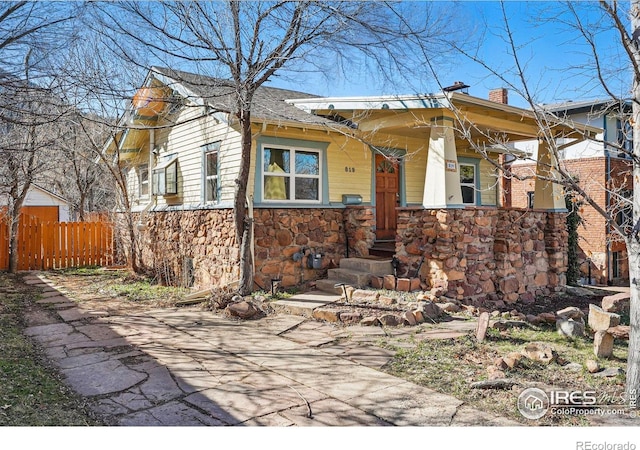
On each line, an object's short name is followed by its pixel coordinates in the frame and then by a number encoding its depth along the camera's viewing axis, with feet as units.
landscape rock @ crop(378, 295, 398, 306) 22.04
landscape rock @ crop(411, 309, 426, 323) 19.72
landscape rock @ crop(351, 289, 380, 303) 22.86
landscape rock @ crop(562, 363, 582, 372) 13.96
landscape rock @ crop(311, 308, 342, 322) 20.57
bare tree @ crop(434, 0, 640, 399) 11.48
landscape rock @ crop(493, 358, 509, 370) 13.69
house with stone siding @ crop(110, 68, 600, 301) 25.32
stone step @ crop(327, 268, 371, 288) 26.09
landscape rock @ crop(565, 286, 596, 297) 32.27
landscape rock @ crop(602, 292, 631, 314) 25.61
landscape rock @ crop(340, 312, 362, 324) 20.08
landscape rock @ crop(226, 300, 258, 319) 21.84
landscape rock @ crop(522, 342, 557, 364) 14.66
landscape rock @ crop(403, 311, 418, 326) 19.26
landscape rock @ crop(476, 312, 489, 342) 17.13
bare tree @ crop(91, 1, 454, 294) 22.16
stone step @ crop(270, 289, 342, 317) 22.33
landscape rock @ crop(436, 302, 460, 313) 21.40
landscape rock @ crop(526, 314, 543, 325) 20.79
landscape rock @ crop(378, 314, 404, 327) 19.27
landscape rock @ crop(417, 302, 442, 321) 20.07
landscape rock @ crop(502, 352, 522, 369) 13.74
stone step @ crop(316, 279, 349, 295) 25.43
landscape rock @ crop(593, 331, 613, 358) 15.49
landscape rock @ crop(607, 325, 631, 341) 18.28
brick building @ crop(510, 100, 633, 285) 48.57
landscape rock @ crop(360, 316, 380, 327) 19.39
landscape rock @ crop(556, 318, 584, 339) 18.16
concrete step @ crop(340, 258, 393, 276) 26.94
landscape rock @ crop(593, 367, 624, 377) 13.26
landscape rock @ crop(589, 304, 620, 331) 18.72
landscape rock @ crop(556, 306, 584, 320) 21.11
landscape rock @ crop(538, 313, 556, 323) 20.85
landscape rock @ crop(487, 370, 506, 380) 12.68
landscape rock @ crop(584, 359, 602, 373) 13.65
